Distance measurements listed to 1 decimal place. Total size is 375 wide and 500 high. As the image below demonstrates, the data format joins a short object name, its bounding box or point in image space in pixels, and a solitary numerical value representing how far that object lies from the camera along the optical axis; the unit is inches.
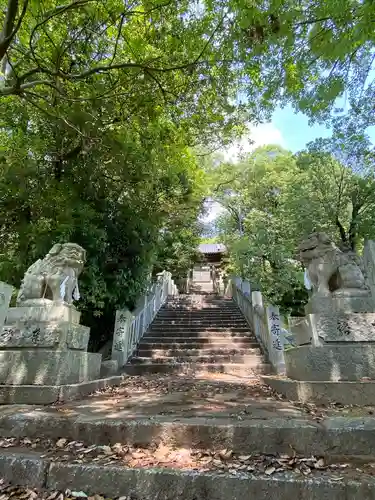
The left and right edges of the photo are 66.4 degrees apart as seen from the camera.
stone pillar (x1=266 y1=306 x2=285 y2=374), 245.9
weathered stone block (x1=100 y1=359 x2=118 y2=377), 238.0
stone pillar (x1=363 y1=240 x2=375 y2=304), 162.7
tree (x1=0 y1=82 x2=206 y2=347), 249.9
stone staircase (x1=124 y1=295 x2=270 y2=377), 256.8
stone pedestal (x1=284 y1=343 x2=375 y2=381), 127.4
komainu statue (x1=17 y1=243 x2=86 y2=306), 163.5
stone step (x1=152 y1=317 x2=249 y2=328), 378.3
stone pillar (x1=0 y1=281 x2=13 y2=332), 133.1
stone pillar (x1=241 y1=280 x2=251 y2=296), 405.6
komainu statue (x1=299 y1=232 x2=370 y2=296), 147.1
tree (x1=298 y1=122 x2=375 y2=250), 392.2
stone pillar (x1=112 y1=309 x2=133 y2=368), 260.8
